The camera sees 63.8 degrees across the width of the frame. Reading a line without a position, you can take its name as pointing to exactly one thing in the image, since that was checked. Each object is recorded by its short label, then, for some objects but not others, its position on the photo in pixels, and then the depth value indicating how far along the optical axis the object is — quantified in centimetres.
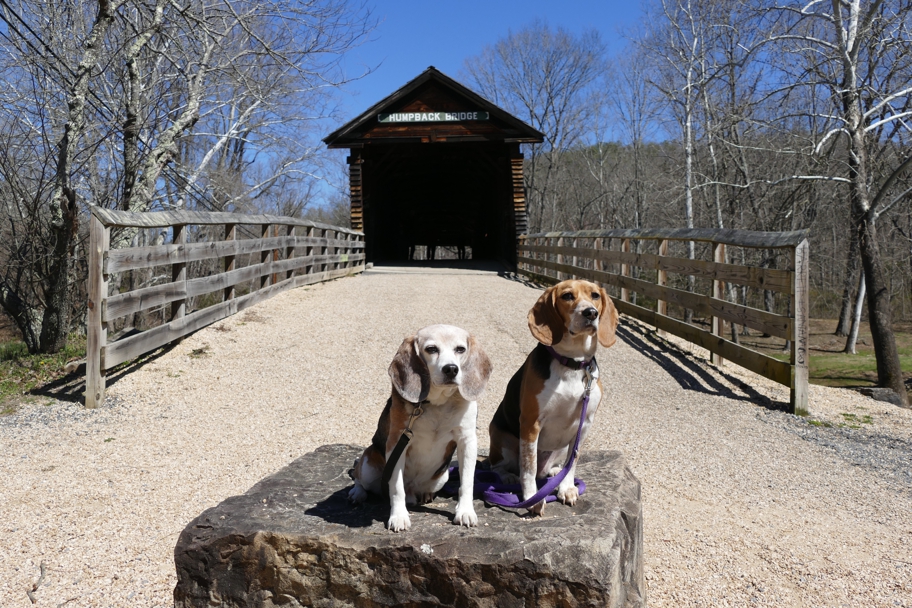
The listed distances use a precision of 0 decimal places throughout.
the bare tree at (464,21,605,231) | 3716
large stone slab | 264
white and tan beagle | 262
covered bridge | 2019
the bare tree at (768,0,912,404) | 1070
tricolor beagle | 295
